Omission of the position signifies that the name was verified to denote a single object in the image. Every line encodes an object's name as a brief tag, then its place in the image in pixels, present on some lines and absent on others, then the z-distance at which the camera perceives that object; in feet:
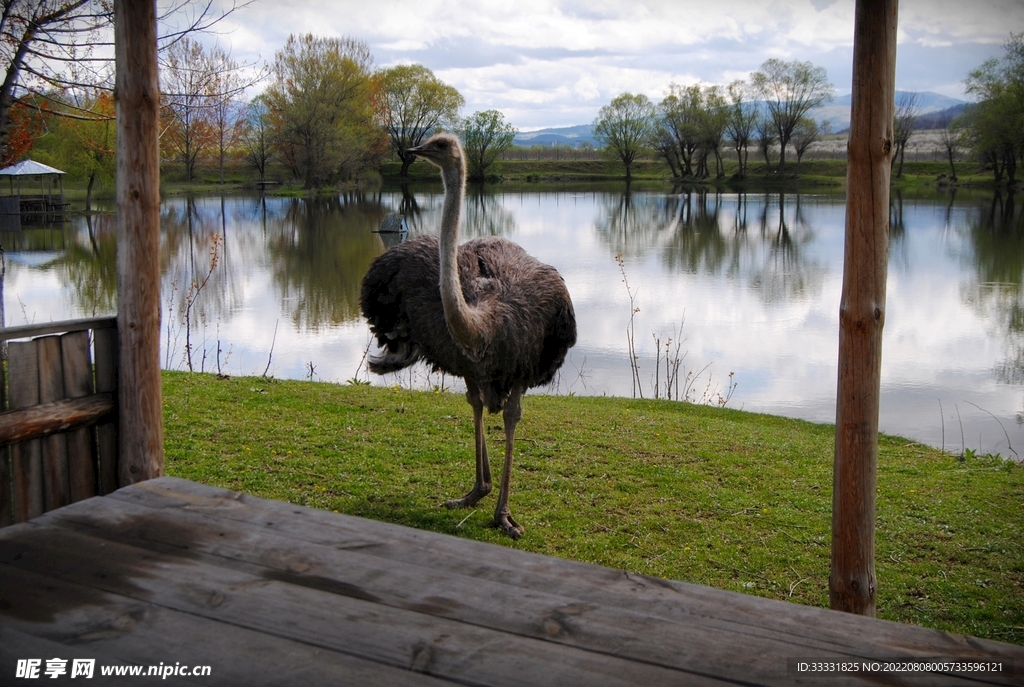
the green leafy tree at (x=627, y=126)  286.25
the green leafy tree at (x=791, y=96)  245.04
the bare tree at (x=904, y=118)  206.13
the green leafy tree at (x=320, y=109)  180.04
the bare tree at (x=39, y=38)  29.12
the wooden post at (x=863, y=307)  11.55
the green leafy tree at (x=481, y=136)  220.43
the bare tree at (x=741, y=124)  250.78
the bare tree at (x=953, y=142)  200.64
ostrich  18.45
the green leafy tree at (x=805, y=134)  245.86
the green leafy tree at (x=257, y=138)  200.03
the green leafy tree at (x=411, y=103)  202.39
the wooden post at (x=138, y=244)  14.33
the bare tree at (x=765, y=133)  249.34
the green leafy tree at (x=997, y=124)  150.10
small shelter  118.11
